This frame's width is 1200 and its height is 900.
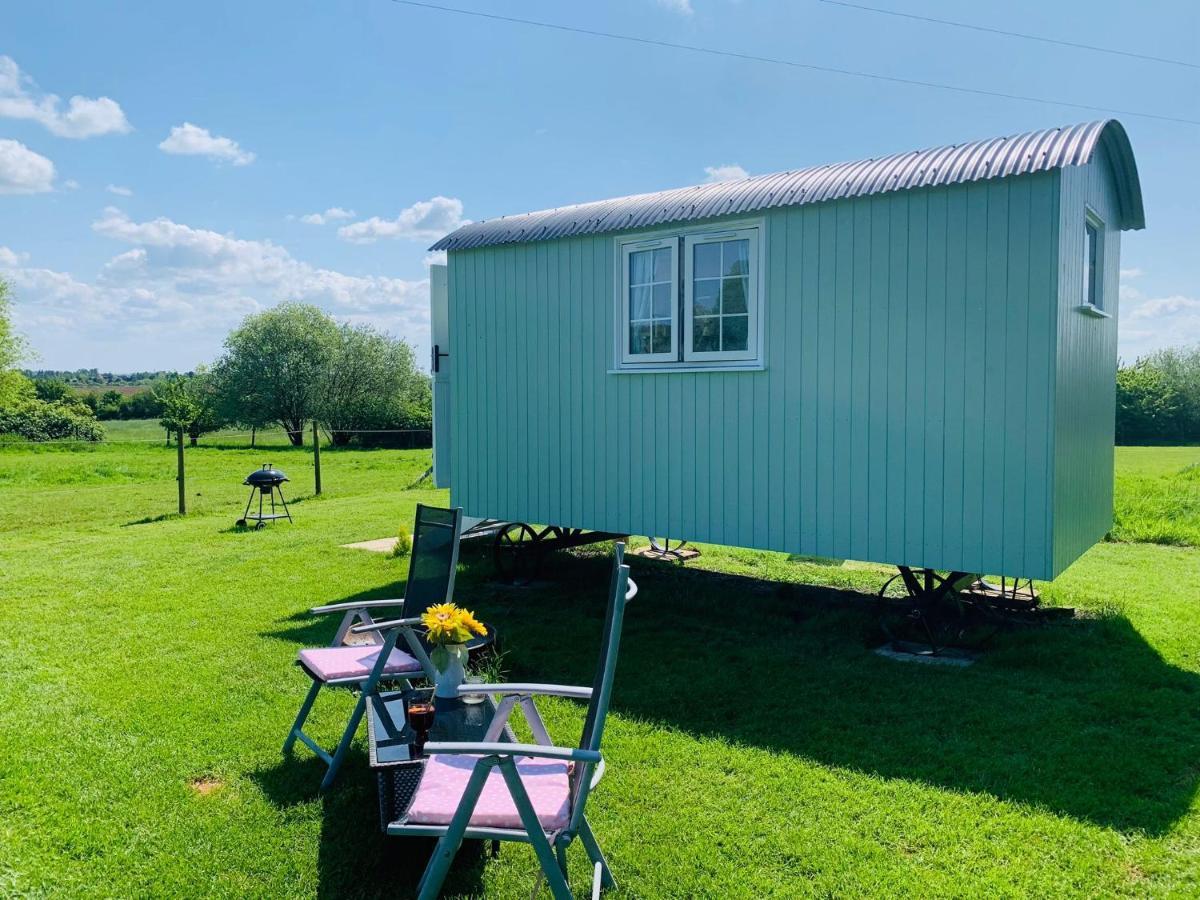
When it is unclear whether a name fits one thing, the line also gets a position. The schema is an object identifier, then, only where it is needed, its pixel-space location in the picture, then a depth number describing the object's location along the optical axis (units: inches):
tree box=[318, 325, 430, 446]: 1385.3
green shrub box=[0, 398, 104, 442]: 1111.6
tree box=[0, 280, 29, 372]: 1217.4
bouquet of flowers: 131.7
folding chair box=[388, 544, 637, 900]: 95.2
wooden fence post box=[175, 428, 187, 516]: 483.8
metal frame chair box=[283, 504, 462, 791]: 142.6
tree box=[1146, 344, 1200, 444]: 1218.0
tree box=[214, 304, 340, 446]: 1376.7
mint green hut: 199.0
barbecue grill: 441.1
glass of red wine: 123.3
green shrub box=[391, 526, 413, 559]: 354.3
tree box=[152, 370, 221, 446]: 1162.0
